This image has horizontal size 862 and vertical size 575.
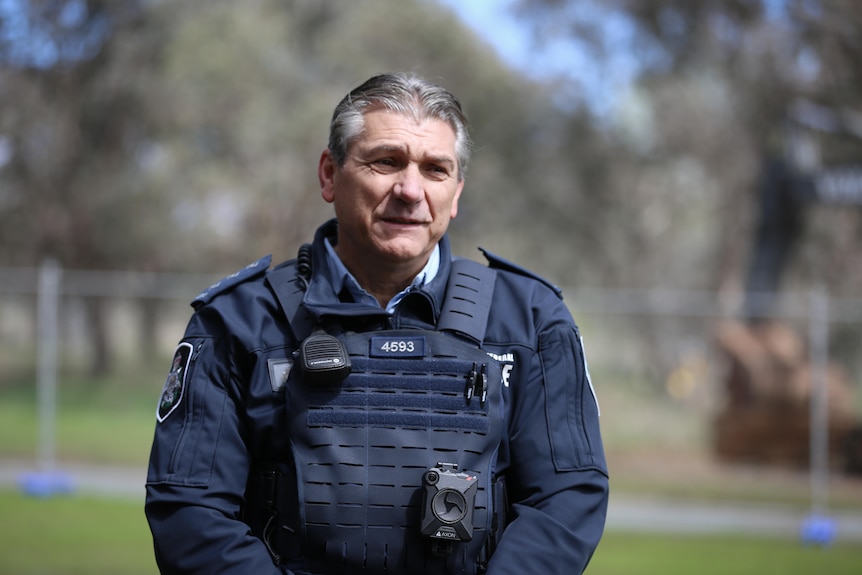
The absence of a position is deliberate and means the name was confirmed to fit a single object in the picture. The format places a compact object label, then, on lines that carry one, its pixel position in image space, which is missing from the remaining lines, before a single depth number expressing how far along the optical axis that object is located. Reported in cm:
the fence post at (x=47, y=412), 1134
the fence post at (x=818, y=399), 1140
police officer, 238
